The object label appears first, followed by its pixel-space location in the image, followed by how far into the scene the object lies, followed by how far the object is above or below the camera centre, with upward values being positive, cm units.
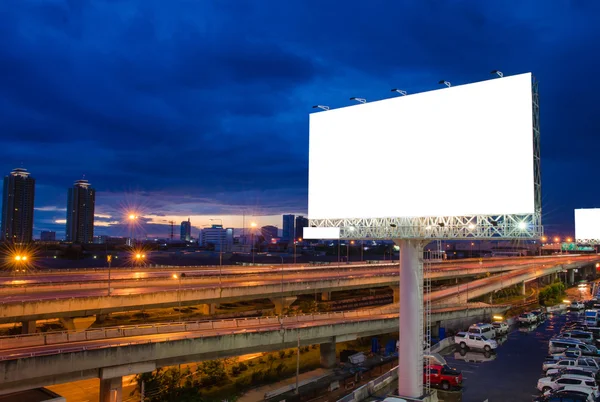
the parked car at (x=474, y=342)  3488 -793
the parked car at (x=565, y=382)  2353 -748
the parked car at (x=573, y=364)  2777 -757
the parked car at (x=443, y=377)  2552 -775
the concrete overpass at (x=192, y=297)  3183 -531
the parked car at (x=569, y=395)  2144 -741
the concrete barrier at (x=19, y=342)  2272 -548
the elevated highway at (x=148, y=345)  2073 -609
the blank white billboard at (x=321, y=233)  2358 +26
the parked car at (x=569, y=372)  2536 -746
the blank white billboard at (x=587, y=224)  6469 +247
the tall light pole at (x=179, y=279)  3879 -478
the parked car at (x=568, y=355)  2991 -755
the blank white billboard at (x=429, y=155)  1848 +391
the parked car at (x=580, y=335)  3589 -759
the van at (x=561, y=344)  3278 -750
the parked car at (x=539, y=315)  4869 -816
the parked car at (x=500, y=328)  4069 -794
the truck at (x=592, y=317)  4303 -768
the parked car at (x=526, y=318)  4612 -795
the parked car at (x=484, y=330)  3684 -741
